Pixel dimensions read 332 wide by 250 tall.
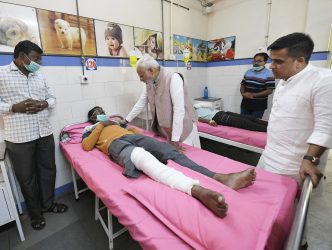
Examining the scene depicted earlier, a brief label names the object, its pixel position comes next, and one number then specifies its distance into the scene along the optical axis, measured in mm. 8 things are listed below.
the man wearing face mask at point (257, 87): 2861
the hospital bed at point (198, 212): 823
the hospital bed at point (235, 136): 2105
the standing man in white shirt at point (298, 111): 1034
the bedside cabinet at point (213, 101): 3570
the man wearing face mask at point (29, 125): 1621
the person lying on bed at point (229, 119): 2358
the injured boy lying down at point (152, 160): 1004
